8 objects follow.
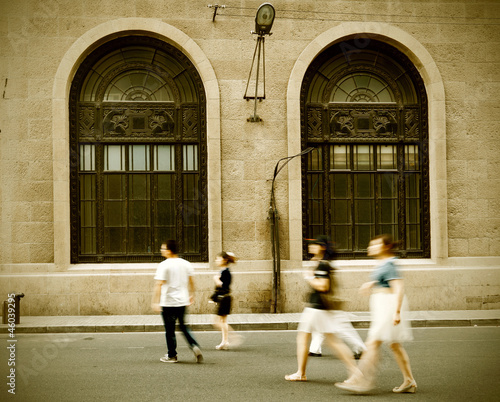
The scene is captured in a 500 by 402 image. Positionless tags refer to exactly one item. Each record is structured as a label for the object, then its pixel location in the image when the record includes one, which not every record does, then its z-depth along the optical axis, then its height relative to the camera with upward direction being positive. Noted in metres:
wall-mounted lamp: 12.50 +4.35
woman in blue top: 6.88 -1.24
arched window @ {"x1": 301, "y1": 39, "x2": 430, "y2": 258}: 15.00 +1.87
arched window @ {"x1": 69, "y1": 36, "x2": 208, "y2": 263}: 14.52 +1.79
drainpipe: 13.96 -0.57
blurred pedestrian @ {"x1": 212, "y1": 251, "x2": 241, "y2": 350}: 10.22 -1.27
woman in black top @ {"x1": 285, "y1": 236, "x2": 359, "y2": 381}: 7.12 -1.19
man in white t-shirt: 8.77 -1.16
